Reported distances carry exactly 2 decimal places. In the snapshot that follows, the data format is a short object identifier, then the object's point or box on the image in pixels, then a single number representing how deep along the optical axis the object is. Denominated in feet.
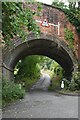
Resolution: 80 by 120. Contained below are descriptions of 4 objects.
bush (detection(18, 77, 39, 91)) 96.40
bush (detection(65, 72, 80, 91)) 58.00
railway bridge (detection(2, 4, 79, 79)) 53.42
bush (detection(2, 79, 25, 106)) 41.43
